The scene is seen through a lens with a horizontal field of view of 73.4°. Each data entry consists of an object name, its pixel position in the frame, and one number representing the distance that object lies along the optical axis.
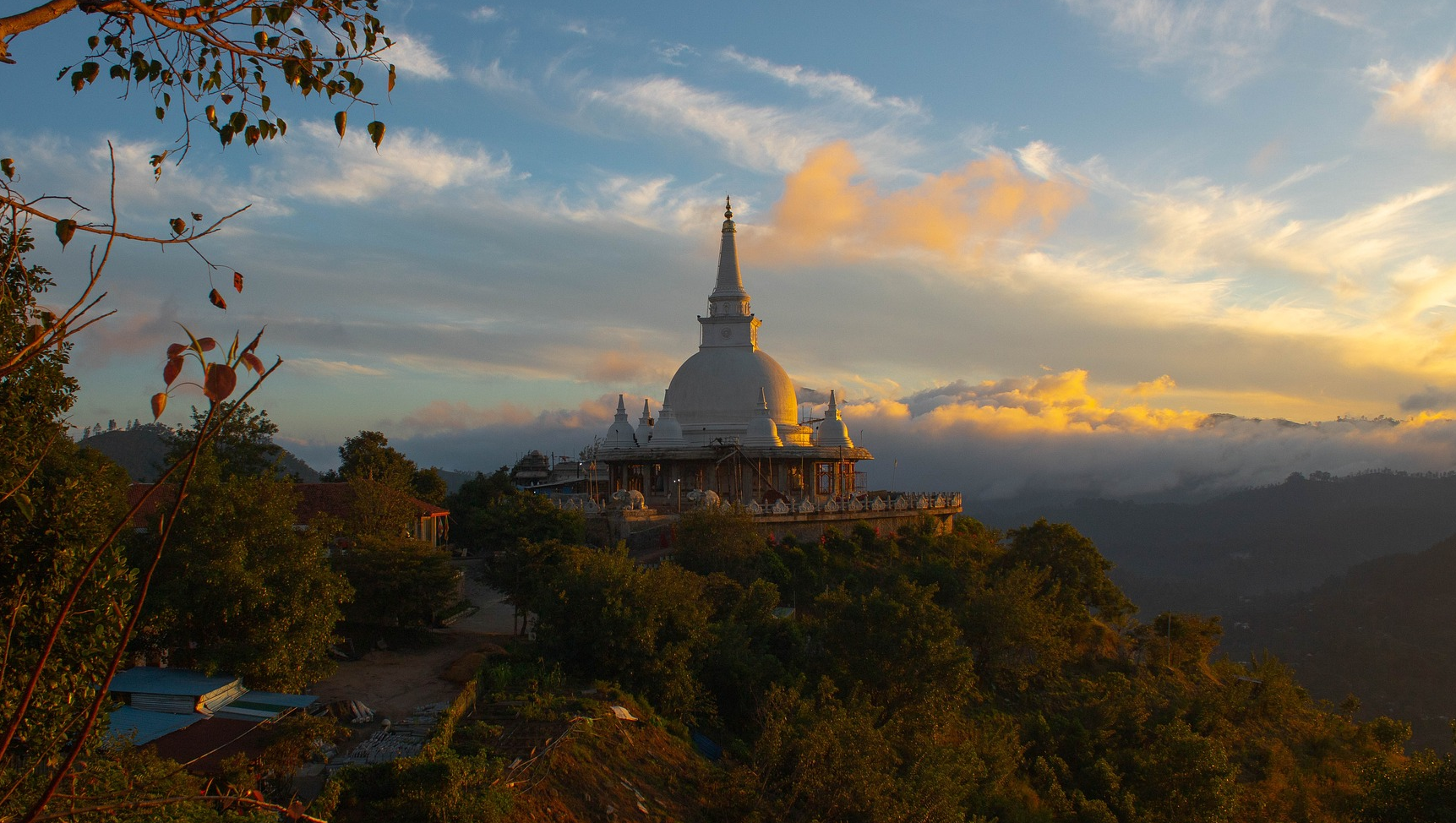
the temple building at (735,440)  47.81
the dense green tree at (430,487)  42.19
